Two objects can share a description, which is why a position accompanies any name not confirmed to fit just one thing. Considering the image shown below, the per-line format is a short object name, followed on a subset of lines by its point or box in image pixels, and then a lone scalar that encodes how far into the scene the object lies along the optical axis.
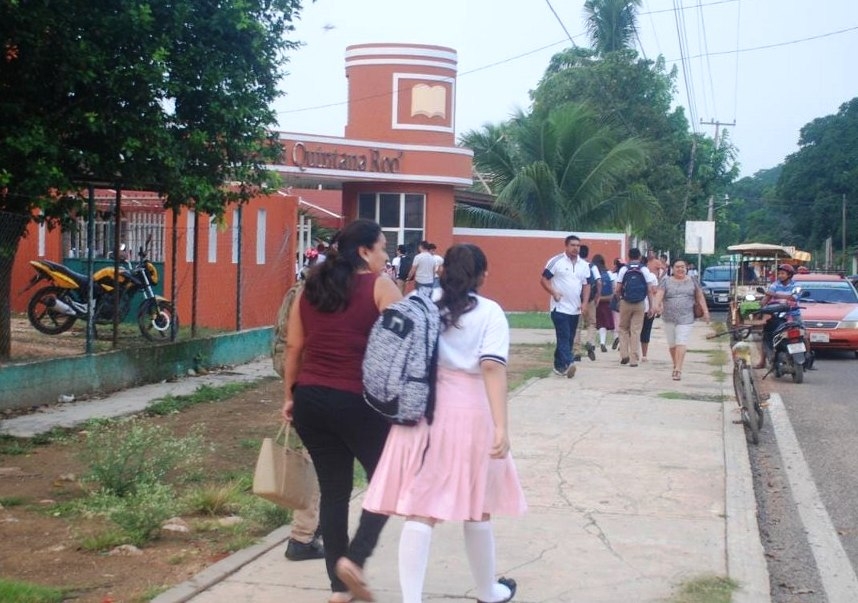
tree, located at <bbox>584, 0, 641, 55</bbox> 46.44
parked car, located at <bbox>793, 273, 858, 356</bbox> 20.89
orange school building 30.08
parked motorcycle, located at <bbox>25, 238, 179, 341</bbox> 16.38
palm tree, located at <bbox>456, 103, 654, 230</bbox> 34.38
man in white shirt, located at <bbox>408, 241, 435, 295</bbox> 22.41
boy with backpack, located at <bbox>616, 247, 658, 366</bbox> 17.23
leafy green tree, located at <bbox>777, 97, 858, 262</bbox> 72.38
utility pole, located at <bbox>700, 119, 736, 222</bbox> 60.34
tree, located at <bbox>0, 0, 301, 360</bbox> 11.14
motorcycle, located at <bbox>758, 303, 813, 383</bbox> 16.52
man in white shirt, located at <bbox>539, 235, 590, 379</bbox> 15.02
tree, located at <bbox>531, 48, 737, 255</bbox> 44.19
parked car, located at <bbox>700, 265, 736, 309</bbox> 41.91
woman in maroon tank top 5.32
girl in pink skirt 5.00
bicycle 11.06
